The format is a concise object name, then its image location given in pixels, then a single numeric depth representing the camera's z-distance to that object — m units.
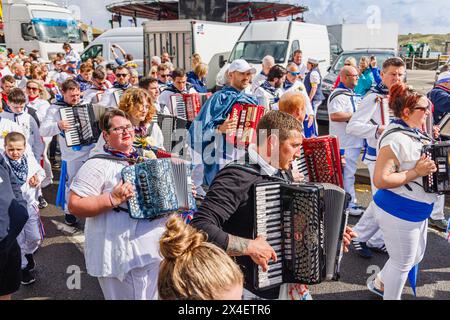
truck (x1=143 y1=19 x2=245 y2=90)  14.28
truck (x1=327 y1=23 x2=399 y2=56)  17.75
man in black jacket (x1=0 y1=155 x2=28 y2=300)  2.90
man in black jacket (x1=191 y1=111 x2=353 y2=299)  2.23
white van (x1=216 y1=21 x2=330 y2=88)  12.69
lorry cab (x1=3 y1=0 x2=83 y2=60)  19.34
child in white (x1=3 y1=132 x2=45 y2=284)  4.22
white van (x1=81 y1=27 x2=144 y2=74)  16.77
